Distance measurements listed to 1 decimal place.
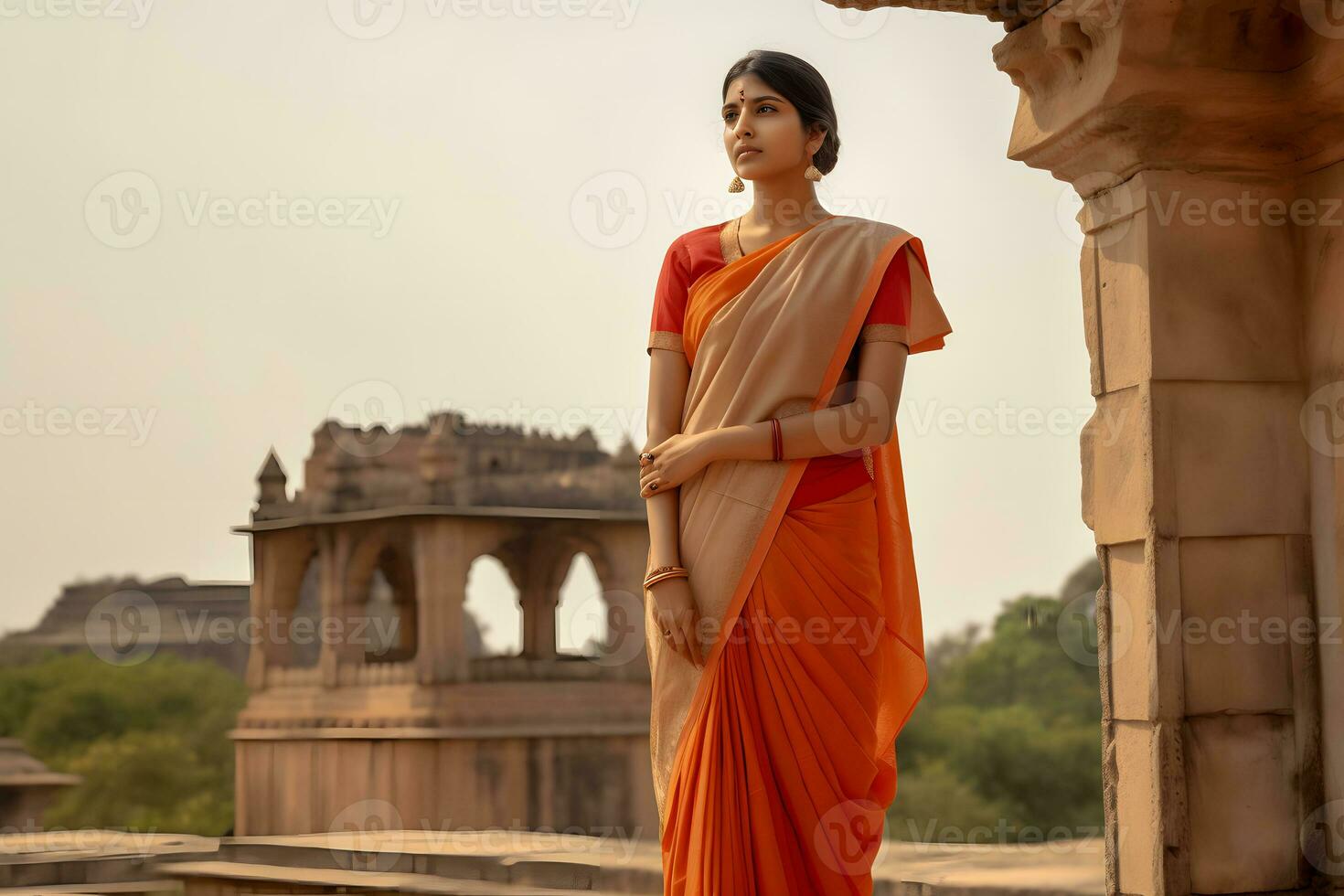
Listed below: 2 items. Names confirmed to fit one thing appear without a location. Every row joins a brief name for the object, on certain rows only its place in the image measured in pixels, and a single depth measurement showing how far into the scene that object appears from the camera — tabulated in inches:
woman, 124.0
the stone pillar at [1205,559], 143.6
